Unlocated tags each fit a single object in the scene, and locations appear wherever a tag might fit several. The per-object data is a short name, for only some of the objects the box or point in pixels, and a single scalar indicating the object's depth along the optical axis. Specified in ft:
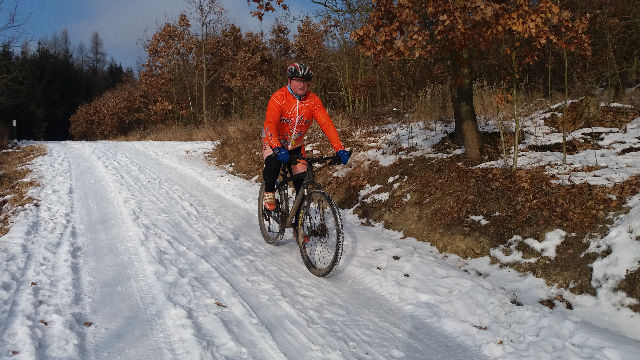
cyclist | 16.42
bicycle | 14.92
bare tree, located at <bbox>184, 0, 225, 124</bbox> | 88.21
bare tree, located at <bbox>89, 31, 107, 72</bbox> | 284.51
